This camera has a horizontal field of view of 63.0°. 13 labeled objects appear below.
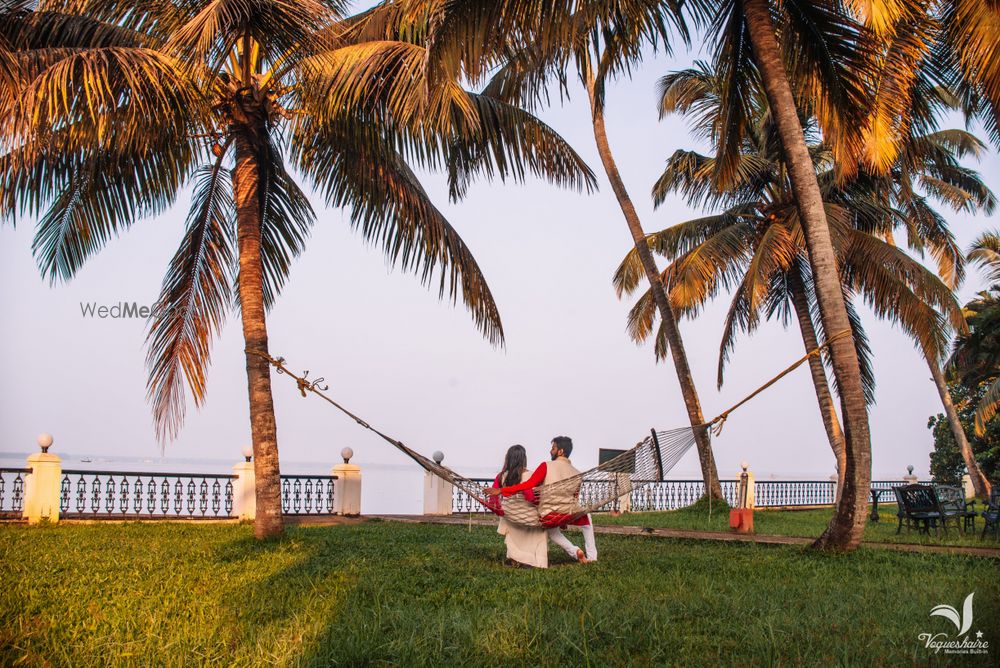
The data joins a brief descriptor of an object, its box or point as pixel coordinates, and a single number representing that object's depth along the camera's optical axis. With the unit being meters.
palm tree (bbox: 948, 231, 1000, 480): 20.80
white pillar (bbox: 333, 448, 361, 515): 14.52
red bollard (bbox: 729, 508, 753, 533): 11.38
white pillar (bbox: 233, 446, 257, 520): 13.38
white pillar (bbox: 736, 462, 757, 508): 19.83
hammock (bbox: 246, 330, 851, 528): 7.21
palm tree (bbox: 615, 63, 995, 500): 14.30
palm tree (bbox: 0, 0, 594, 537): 7.75
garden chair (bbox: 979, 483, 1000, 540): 10.82
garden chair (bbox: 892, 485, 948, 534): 11.28
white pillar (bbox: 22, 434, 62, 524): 11.98
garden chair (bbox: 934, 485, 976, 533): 11.42
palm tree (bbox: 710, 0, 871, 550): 7.98
